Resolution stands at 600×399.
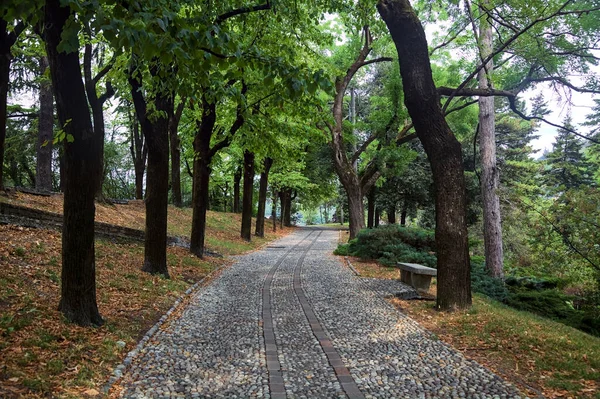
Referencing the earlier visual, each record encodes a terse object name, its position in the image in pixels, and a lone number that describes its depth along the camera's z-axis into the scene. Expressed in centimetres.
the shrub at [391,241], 1294
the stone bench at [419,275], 812
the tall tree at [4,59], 649
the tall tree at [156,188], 873
